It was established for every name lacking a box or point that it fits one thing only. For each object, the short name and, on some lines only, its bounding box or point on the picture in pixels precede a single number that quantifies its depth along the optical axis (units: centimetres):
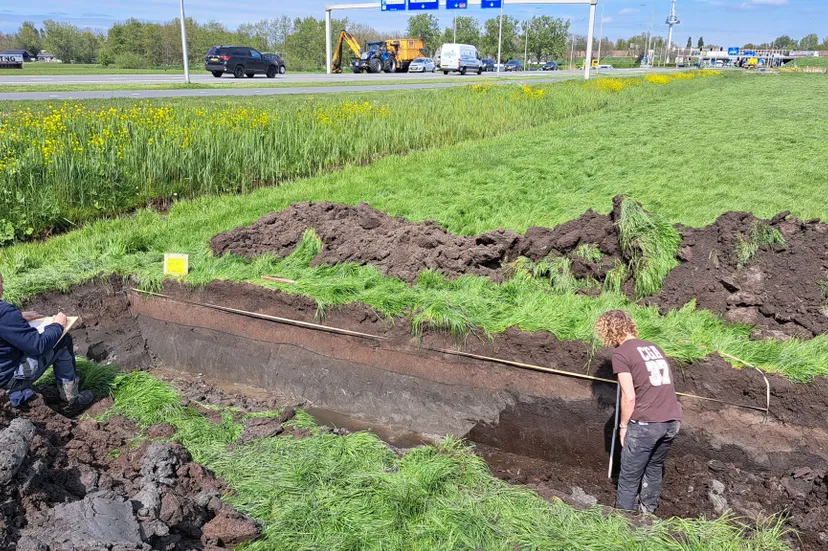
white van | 4784
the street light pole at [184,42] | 2355
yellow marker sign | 596
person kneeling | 393
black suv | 3238
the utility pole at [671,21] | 9281
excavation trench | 395
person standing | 355
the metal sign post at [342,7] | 4391
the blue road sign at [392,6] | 4190
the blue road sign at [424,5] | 4077
